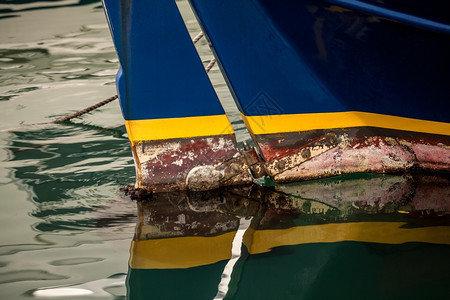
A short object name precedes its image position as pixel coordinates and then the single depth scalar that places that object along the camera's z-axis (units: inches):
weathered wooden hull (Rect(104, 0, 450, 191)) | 194.9
